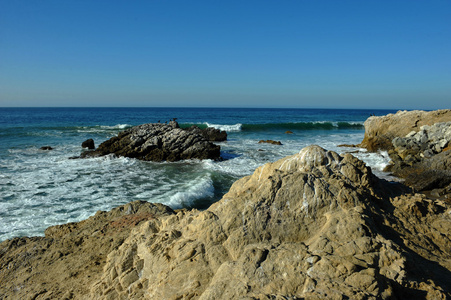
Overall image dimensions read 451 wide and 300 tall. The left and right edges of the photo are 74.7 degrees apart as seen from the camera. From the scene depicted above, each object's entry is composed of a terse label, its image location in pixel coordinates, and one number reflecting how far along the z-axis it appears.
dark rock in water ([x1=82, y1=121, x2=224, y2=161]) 17.89
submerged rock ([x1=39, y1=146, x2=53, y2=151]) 20.74
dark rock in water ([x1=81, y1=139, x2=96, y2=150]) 21.61
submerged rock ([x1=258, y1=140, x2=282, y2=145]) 26.01
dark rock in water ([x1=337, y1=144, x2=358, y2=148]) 23.83
